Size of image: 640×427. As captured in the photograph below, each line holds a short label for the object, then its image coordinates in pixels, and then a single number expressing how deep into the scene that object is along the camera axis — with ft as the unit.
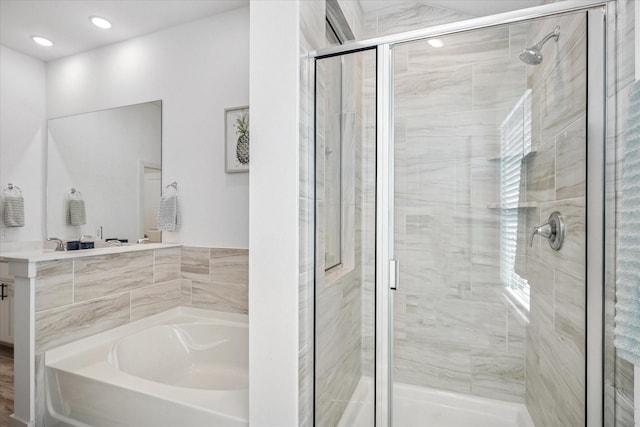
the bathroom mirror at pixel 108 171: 9.27
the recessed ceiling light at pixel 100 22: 8.88
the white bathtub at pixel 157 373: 4.88
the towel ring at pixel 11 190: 10.18
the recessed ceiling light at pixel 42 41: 9.91
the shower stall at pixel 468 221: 3.79
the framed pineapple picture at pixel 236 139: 8.14
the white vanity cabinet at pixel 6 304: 9.72
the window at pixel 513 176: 3.99
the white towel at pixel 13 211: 10.03
